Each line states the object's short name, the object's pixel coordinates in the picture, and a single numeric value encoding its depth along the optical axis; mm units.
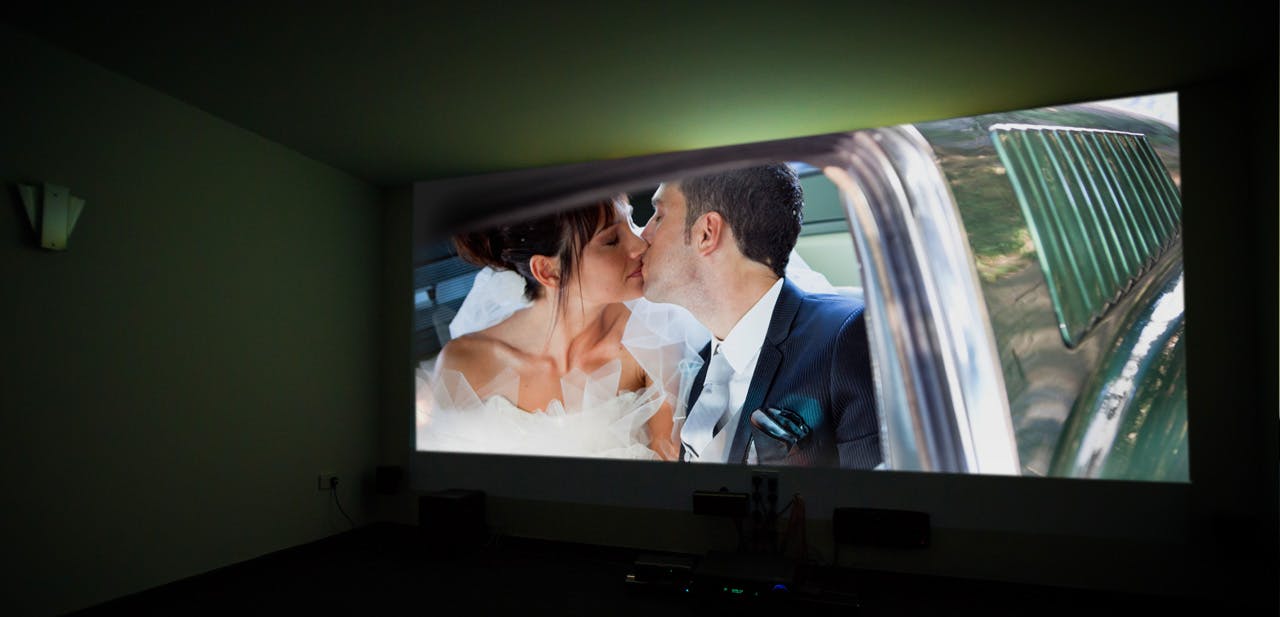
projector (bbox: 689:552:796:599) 3029
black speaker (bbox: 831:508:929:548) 3443
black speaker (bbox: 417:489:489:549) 4074
